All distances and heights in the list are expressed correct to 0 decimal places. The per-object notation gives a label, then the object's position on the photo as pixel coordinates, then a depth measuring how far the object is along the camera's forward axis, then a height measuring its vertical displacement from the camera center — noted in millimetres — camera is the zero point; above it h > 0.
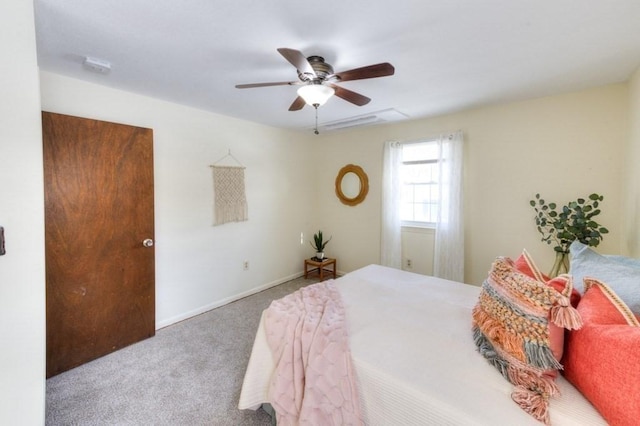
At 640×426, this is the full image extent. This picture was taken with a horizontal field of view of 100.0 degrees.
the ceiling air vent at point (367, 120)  3277 +1057
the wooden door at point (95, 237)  2102 -335
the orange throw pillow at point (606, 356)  803 -518
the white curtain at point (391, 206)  3756 -86
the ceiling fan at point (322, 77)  1575 +783
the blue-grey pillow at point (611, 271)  1122 -348
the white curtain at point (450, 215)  3238 -188
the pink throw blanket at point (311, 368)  1296 -883
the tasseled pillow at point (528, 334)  1011 -563
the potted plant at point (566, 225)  2330 -220
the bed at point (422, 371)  1014 -784
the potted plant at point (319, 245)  4380 -764
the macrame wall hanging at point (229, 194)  3312 +65
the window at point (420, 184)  3545 +222
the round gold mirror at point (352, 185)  4156 +240
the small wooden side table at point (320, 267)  4211 -1118
